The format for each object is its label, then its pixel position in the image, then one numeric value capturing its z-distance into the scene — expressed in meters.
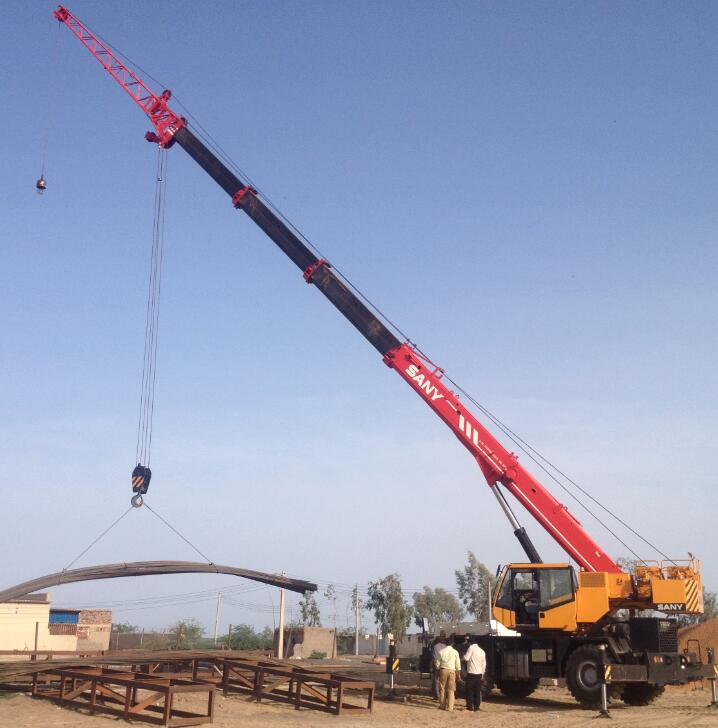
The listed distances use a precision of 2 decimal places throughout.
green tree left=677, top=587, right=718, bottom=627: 63.91
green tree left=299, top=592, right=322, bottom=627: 84.00
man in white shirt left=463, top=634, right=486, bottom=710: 20.67
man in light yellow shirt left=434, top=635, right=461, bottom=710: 20.56
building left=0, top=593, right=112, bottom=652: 49.91
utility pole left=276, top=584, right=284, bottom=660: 41.60
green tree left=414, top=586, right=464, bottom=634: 84.99
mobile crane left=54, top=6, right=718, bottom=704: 20.88
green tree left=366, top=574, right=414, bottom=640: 80.75
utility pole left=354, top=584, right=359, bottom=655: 66.24
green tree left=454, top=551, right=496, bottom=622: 79.81
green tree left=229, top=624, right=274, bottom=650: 63.18
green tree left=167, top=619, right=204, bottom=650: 55.34
